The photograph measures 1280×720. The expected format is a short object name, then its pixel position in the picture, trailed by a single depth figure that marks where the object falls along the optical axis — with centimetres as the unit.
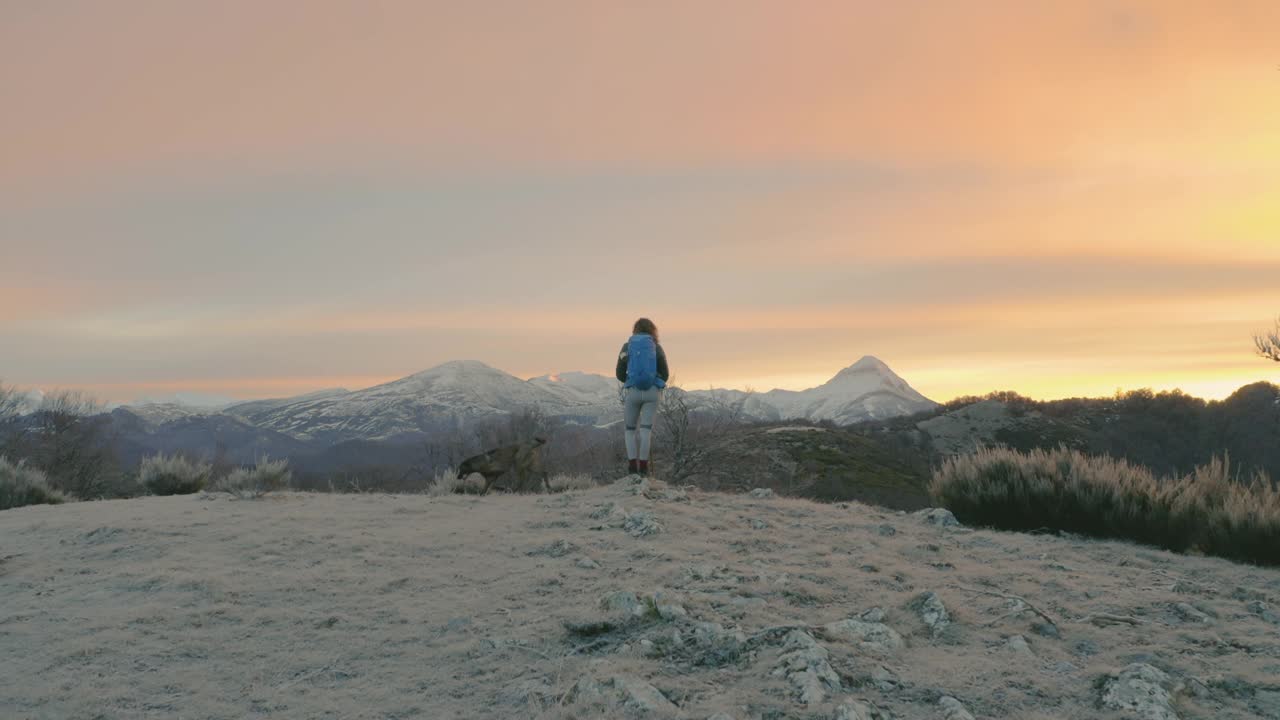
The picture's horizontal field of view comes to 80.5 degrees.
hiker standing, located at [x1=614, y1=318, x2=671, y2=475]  1074
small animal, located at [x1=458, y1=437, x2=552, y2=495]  1147
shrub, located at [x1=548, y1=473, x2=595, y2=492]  1246
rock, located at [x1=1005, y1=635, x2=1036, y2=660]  461
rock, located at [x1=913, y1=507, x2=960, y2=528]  937
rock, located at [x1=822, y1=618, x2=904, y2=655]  463
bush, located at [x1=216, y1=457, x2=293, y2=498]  1245
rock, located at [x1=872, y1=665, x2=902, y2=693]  407
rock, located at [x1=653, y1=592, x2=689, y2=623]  505
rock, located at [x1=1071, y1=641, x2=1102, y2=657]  475
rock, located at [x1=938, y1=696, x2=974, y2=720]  374
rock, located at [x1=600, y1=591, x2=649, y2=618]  511
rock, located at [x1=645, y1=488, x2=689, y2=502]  983
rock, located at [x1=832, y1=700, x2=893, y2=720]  364
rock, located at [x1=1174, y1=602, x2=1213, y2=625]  535
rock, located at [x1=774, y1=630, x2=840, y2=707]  388
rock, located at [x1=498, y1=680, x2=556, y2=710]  403
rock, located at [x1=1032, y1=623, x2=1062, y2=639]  501
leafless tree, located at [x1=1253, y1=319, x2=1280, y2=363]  2405
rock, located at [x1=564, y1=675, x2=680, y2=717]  378
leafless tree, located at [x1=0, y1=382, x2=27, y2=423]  4278
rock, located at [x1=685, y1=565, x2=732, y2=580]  614
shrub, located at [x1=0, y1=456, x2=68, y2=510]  1255
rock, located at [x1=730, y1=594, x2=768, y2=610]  530
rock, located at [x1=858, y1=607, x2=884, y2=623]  510
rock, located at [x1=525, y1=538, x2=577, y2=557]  719
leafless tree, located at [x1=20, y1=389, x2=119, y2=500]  3562
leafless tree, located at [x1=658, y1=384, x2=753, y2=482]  1723
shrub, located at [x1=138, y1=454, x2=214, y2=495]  1295
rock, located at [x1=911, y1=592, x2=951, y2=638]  502
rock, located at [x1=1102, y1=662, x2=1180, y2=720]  385
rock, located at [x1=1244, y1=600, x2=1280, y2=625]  556
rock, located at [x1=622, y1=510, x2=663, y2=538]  788
